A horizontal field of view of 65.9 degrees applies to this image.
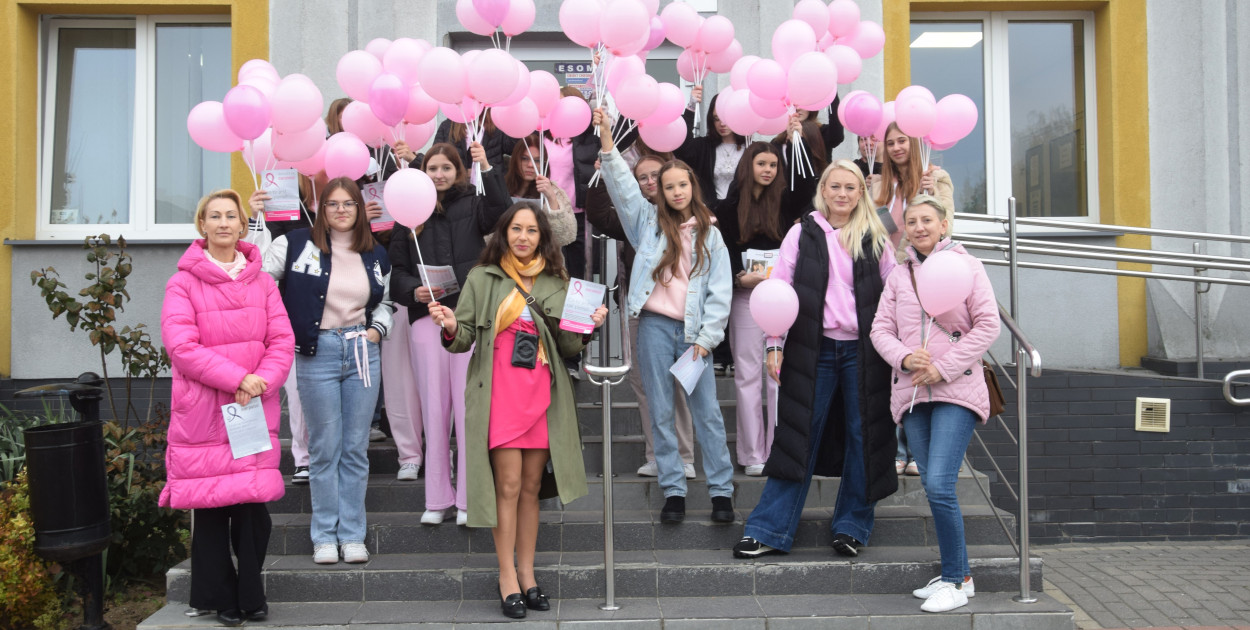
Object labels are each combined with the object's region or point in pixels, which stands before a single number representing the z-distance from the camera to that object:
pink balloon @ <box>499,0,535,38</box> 5.04
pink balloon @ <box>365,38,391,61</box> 5.29
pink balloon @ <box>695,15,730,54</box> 5.45
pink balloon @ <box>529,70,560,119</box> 4.80
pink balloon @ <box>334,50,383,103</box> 4.77
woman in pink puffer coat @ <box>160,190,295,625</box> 4.11
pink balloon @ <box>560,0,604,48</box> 4.84
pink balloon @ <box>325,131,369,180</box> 4.71
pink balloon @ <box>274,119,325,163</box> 4.62
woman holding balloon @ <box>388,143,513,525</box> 4.84
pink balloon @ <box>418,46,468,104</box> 4.42
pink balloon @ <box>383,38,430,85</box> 4.72
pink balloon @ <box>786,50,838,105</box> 4.71
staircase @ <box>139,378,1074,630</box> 4.29
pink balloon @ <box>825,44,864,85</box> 5.23
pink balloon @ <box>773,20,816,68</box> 5.06
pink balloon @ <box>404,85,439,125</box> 4.75
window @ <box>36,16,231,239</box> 7.41
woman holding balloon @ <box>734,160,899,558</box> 4.57
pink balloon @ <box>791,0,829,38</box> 5.45
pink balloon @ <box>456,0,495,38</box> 5.13
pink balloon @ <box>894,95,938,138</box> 4.77
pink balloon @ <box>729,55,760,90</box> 5.08
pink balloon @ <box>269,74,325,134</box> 4.48
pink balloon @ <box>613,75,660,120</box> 4.73
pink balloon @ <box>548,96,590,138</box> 4.89
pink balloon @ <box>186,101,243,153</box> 4.52
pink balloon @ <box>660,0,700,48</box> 5.34
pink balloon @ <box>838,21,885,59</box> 5.70
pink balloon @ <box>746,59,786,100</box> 4.80
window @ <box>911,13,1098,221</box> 7.67
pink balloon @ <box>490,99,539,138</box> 4.70
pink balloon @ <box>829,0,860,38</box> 5.48
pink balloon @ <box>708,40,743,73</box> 5.66
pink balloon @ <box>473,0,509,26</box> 4.92
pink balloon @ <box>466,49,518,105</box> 4.38
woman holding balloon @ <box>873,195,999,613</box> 4.22
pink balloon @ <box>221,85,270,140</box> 4.38
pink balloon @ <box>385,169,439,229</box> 4.28
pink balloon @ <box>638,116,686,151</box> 5.05
